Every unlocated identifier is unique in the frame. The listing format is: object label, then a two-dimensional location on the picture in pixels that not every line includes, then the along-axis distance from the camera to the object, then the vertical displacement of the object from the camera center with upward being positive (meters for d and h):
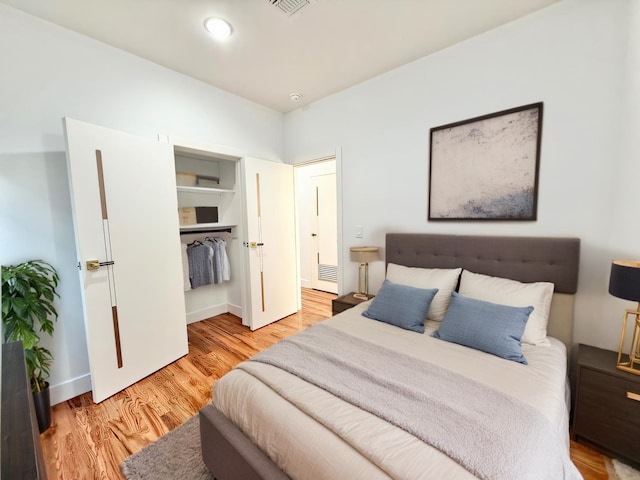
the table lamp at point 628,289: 1.31 -0.40
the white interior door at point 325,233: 4.46 -0.28
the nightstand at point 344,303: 2.58 -0.86
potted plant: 1.58 -0.57
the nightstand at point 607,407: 1.35 -1.06
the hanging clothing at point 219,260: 3.35 -0.53
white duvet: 0.83 -0.78
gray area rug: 1.39 -1.35
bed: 0.86 -0.77
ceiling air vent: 1.67 +1.38
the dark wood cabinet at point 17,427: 0.58 -0.55
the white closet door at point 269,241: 3.10 -0.29
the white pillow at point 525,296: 1.62 -0.55
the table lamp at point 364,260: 2.63 -0.44
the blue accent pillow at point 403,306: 1.83 -0.66
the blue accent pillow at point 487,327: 1.46 -0.67
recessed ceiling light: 1.83 +1.39
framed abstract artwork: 1.89 +0.38
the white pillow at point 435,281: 1.97 -0.52
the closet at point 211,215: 3.06 +0.06
